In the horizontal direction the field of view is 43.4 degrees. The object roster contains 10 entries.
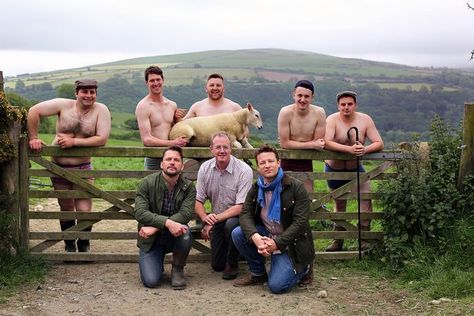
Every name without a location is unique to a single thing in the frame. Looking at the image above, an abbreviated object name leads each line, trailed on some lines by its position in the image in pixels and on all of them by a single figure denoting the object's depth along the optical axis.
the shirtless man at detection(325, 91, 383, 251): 7.54
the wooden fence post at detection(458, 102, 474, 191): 7.30
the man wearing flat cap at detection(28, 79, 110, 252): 7.29
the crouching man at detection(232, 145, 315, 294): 6.42
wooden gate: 7.30
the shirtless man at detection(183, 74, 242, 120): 8.03
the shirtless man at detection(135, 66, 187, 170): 7.55
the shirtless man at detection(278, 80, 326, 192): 7.47
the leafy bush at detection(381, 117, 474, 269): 7.00
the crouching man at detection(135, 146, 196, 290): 6.66
